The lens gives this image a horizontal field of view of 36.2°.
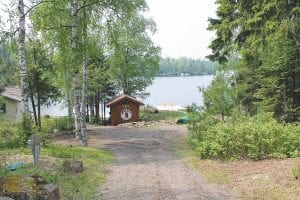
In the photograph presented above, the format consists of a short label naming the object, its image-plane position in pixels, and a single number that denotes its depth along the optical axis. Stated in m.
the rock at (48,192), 9.95
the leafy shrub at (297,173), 12.85
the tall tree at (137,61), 55.75
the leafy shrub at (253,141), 17.44
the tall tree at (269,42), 23.75
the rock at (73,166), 15.28
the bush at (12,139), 20.77
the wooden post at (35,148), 14.99
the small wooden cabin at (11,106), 48.84
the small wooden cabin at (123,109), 45.77
